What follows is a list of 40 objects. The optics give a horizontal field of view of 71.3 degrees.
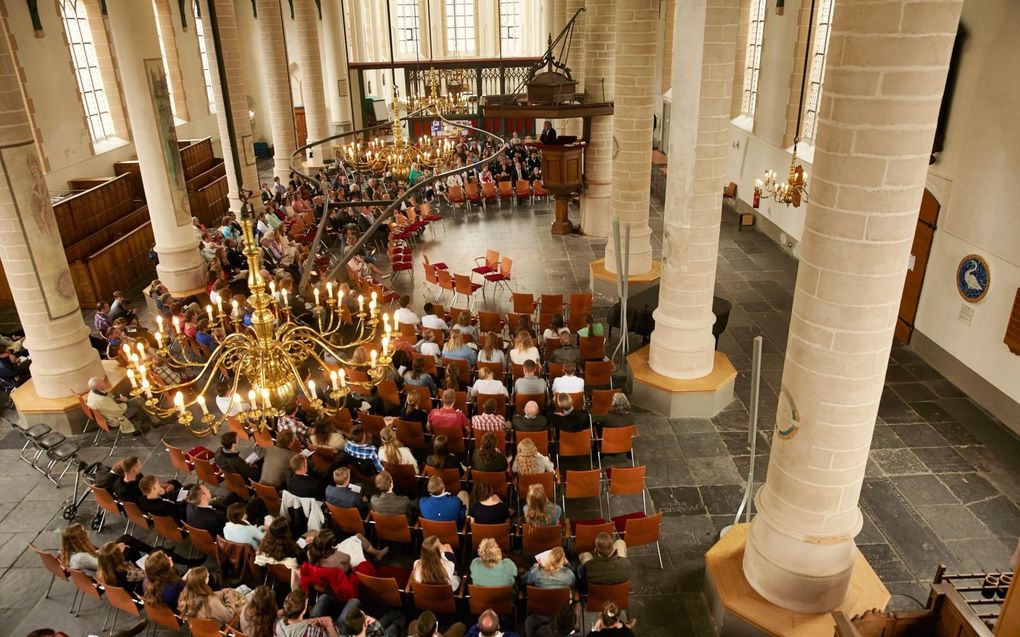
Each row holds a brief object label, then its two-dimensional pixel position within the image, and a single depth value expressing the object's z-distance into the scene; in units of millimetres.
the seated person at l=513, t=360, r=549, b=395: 8703
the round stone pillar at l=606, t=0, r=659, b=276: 12102
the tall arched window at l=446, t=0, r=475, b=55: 32625
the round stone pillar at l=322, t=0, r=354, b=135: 25562
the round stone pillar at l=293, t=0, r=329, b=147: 21641
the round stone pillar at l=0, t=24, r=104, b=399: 8625
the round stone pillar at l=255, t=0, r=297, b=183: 19797
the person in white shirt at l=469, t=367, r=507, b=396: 8758
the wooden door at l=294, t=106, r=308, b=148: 27562
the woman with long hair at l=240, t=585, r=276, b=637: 5336
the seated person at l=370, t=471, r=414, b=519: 6809
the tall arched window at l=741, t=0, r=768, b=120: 17203
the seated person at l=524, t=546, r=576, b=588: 5789
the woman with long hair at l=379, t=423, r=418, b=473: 7438
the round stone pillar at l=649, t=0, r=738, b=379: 8227
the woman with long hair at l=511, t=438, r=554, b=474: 7246
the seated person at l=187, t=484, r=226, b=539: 6734
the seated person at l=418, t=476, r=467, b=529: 6707
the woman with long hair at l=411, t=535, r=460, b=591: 5840
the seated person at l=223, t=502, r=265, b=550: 6496
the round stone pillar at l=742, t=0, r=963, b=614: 4203
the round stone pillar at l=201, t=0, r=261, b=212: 17312
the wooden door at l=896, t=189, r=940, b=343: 10297
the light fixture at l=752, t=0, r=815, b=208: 11500
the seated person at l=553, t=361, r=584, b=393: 8641
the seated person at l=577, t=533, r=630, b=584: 5855
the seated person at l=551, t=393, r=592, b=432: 8070
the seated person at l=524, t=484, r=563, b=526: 6383
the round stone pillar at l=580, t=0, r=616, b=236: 15273
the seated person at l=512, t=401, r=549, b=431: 7977
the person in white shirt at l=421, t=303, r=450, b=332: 10688
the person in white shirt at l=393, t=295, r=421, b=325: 10953
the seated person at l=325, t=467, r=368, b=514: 6789
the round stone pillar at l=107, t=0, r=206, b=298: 11227
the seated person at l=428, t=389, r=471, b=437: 8125
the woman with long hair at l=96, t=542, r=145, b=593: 5977
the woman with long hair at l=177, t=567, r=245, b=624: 5508
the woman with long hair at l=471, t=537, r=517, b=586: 5875
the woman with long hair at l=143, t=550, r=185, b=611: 5711
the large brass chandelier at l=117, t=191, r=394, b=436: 4508
